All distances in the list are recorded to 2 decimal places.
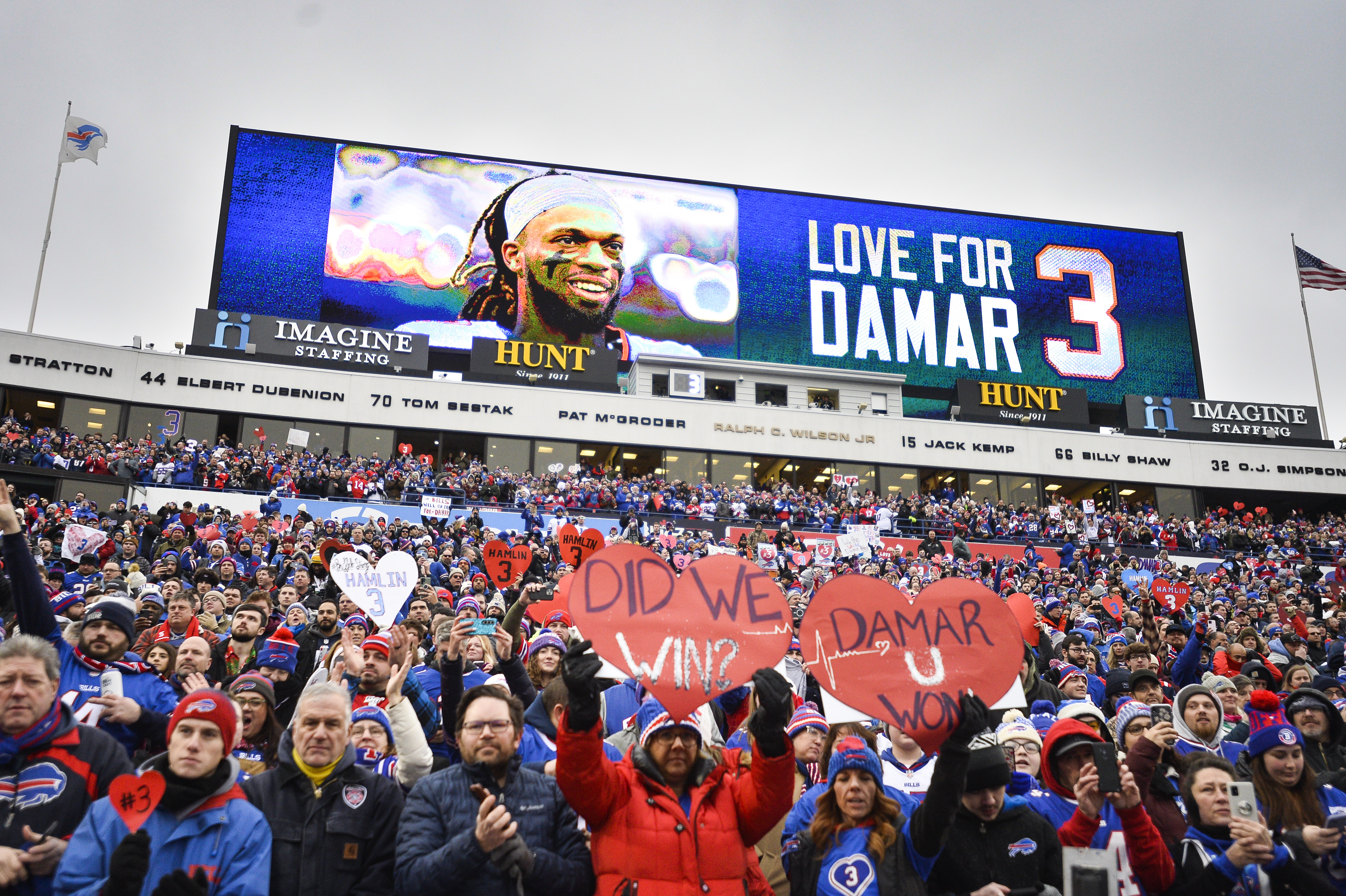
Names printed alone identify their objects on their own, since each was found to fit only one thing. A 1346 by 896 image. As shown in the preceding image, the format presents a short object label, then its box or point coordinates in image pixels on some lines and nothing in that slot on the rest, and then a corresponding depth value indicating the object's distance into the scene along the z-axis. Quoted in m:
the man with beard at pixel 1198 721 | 4.73
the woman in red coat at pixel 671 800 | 3.37
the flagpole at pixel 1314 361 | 37.62
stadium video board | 38.34
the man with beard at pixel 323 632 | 6.87
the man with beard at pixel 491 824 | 3.26
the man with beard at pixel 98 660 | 4.27
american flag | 33.84
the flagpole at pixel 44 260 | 30.89
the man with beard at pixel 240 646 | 6.68
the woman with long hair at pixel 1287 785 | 4.08
